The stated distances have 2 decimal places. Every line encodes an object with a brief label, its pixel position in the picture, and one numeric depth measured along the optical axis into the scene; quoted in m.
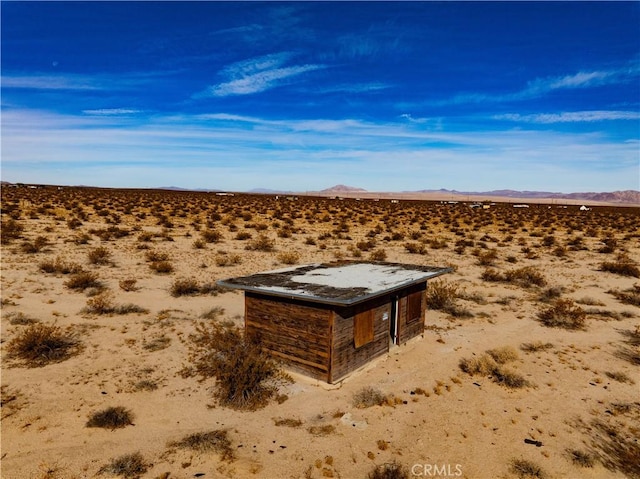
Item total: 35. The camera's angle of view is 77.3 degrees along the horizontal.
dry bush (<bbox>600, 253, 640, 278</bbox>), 20.77
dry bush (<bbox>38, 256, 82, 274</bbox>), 17.45
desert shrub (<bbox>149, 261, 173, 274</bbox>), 18.84
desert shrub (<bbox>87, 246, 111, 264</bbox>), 19.86
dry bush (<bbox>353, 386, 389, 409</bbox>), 8.20
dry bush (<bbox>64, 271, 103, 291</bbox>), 15.59
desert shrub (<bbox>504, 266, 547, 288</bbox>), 19.11
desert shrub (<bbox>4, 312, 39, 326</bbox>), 11.82
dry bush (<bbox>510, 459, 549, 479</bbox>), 6.32
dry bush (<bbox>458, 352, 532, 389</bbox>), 9.32
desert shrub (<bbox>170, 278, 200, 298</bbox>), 15.76
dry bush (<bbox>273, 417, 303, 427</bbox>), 7.50
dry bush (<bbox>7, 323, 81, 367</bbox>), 9.83
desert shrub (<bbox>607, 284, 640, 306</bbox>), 16.05
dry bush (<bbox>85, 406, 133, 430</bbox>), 7.33
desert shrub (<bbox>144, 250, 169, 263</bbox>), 20.69
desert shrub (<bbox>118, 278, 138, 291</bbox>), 16.00
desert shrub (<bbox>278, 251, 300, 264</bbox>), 21.94
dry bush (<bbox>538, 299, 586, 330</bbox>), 13.40
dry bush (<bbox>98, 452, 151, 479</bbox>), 6.12
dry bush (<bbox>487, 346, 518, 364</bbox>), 10.62
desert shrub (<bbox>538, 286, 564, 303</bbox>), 16.62
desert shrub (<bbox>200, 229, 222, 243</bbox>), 27.40
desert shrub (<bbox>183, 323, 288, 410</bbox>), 8.27
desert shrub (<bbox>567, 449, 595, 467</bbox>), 6.58
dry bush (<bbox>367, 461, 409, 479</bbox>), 6.07
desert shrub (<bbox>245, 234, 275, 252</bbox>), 25.25
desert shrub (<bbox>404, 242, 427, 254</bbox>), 25.46
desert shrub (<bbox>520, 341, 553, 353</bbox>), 11.41
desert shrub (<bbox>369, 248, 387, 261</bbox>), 22.83
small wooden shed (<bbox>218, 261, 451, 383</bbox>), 8.59
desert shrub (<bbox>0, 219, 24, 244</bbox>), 23.45
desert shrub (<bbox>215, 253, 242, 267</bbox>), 20.72
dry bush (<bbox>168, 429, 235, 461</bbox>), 6.65
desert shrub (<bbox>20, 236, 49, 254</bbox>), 20.94
